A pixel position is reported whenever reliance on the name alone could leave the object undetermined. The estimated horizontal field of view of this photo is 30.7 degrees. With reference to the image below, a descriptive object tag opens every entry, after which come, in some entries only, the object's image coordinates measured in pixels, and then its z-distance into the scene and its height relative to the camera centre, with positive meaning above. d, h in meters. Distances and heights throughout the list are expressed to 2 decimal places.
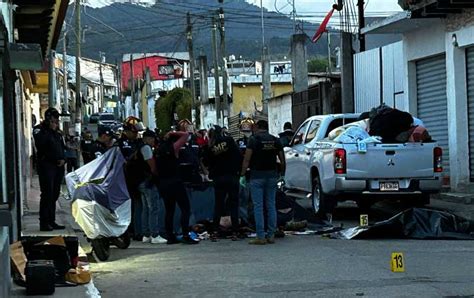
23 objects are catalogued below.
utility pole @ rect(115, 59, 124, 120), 106.69 +3.58
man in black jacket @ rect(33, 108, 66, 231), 12.95 -0.47
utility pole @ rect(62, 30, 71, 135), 49.34 +2.73
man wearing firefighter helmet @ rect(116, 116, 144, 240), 13.23 -0.63
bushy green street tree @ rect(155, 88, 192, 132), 63.25 +1.15
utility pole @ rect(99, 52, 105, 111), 99.32 +4.95
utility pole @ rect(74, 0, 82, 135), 38.28 +2.98
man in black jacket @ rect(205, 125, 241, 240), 13.95 -0.83
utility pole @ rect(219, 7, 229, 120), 49.88 +3.66
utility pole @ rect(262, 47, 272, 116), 50.72 +2.45
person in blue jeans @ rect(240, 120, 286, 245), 12.97 -0.86
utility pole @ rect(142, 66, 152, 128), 83.82 +3.21
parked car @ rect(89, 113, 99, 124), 77.36 +0.58
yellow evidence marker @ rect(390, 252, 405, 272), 9.84 -1.69
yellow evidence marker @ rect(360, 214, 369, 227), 13.93 -1.70
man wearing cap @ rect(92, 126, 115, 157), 13.94 -0.28
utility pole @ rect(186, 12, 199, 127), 54.12 +4.14
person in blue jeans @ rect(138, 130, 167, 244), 13.05 -1.16
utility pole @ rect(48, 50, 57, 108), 30.61 +1.51
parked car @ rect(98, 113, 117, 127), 69.90 +0.58
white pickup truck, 15.07 -0.98
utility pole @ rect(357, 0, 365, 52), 28.45 +3.27
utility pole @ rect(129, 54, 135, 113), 95.78 +4.23
